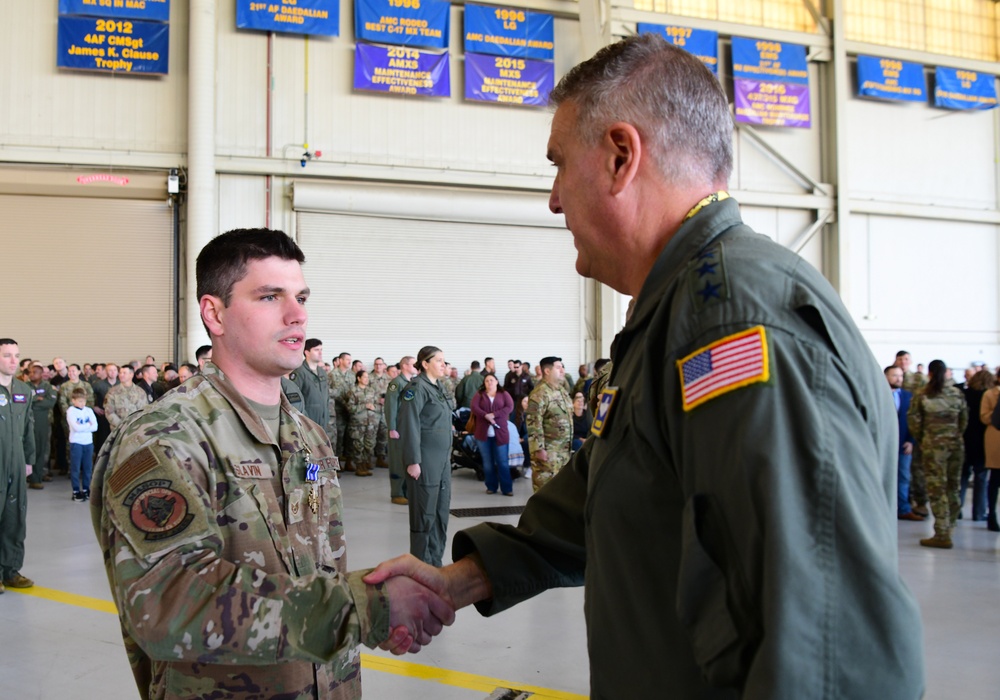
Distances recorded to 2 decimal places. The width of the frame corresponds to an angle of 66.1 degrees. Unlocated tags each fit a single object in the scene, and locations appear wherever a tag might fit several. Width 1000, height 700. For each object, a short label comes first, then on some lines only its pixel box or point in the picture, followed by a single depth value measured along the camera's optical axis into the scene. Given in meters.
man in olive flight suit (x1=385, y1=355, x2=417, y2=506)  8.12
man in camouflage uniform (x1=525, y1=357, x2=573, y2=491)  8.09
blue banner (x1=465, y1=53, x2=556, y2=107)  14.73
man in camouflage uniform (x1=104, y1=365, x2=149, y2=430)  10.55
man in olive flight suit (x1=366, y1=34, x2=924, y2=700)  0.83
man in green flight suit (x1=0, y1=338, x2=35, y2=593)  5.71
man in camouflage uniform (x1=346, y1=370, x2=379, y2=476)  12.30
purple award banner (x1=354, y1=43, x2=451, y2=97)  14.20
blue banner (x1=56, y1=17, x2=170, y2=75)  13.28
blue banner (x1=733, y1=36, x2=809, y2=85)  15.38
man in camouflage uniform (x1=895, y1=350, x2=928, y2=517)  8.71
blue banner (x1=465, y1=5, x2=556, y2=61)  14.62
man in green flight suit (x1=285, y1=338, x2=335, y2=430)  8.93
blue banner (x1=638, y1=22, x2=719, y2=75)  14.91
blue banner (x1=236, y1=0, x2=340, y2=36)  13.65
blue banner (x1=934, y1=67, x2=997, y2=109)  16.97
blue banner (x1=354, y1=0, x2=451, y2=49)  14.16
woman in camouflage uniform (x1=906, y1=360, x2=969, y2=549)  7.08
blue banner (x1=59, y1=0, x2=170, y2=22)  13.20
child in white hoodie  9.91
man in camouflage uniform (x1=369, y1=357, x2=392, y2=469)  13.18
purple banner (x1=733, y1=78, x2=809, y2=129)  15.53
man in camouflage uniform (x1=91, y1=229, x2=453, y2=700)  1.47
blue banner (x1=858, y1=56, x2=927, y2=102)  16.38
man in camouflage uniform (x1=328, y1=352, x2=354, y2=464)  12.67
